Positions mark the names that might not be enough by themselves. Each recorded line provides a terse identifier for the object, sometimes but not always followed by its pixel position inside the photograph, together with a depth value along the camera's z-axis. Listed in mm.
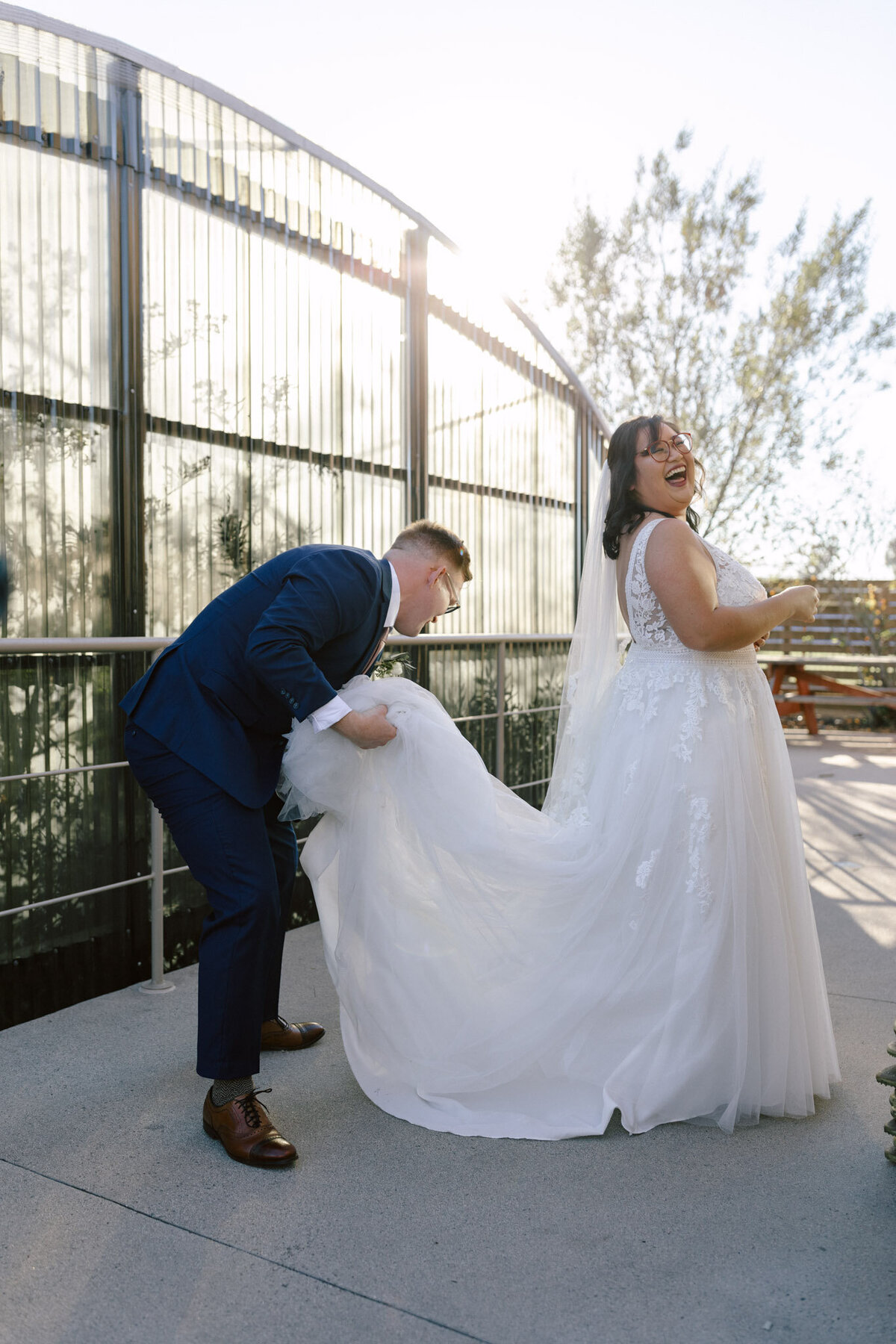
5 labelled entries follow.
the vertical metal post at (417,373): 4762
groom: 2039
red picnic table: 9516
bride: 2199
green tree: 11711
